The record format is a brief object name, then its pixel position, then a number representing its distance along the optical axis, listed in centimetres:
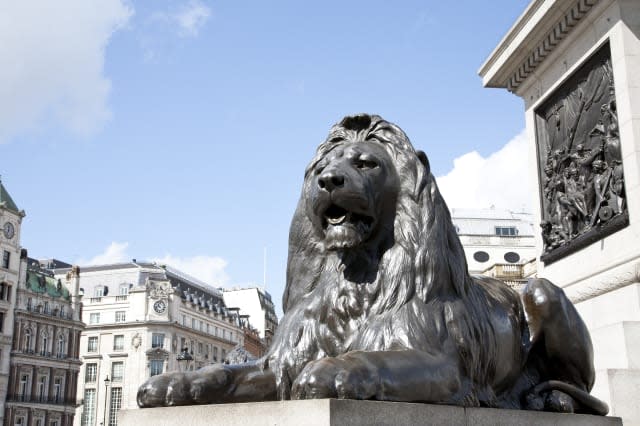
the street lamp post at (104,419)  7889
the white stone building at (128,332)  8250
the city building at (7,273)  6241
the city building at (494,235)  5916
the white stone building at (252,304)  10794
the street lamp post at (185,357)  2488
